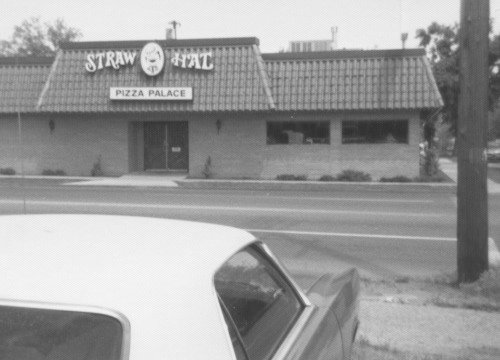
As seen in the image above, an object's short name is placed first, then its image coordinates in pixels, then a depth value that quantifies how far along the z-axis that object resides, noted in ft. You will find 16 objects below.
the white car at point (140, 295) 6.59
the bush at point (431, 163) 79.56
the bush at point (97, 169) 84.48
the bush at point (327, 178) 77.66
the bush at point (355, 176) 76.54
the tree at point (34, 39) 200.13
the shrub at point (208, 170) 81.00
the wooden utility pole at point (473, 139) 22.89
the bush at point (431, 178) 75.00
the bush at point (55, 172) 85.20
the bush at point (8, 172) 86.71
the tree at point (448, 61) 132.57
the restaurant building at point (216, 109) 77.71
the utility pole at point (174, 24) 128.91
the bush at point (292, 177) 78.28
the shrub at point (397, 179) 75.51
